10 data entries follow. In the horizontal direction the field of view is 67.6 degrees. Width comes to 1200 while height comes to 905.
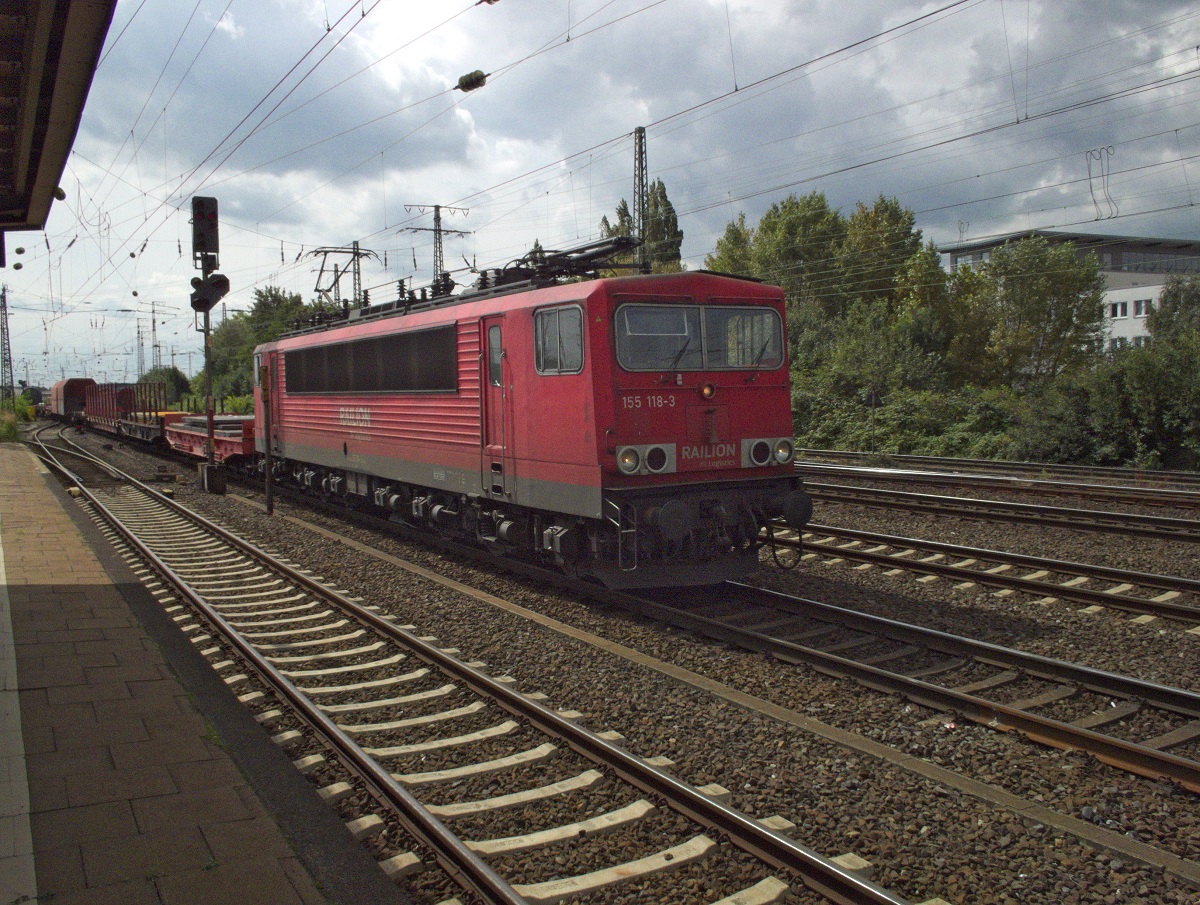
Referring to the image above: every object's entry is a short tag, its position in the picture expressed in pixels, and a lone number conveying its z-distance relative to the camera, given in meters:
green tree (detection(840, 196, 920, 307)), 56.19
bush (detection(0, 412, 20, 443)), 38.19
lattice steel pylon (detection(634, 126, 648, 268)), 30.88
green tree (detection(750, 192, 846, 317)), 56.16
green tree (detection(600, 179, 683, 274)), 47.79
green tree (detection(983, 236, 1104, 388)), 42.94
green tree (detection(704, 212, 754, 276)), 60.62
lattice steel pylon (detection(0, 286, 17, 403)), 55.28
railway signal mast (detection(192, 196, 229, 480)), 14.23
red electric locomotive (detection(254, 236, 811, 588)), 8.25
